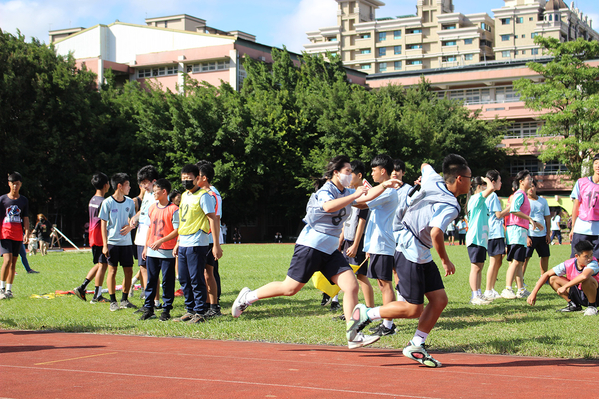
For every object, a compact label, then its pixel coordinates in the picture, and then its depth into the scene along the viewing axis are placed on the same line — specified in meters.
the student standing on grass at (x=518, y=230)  9.95
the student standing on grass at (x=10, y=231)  10.45
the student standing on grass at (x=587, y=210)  8.36
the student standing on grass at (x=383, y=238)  6.83
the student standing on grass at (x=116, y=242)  9.12
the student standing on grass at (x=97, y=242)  9.50
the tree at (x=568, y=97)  42.31
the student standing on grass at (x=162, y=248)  8.06
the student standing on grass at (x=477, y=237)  9.26
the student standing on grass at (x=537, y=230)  10.32
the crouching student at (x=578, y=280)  8.12
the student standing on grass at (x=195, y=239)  7.71
